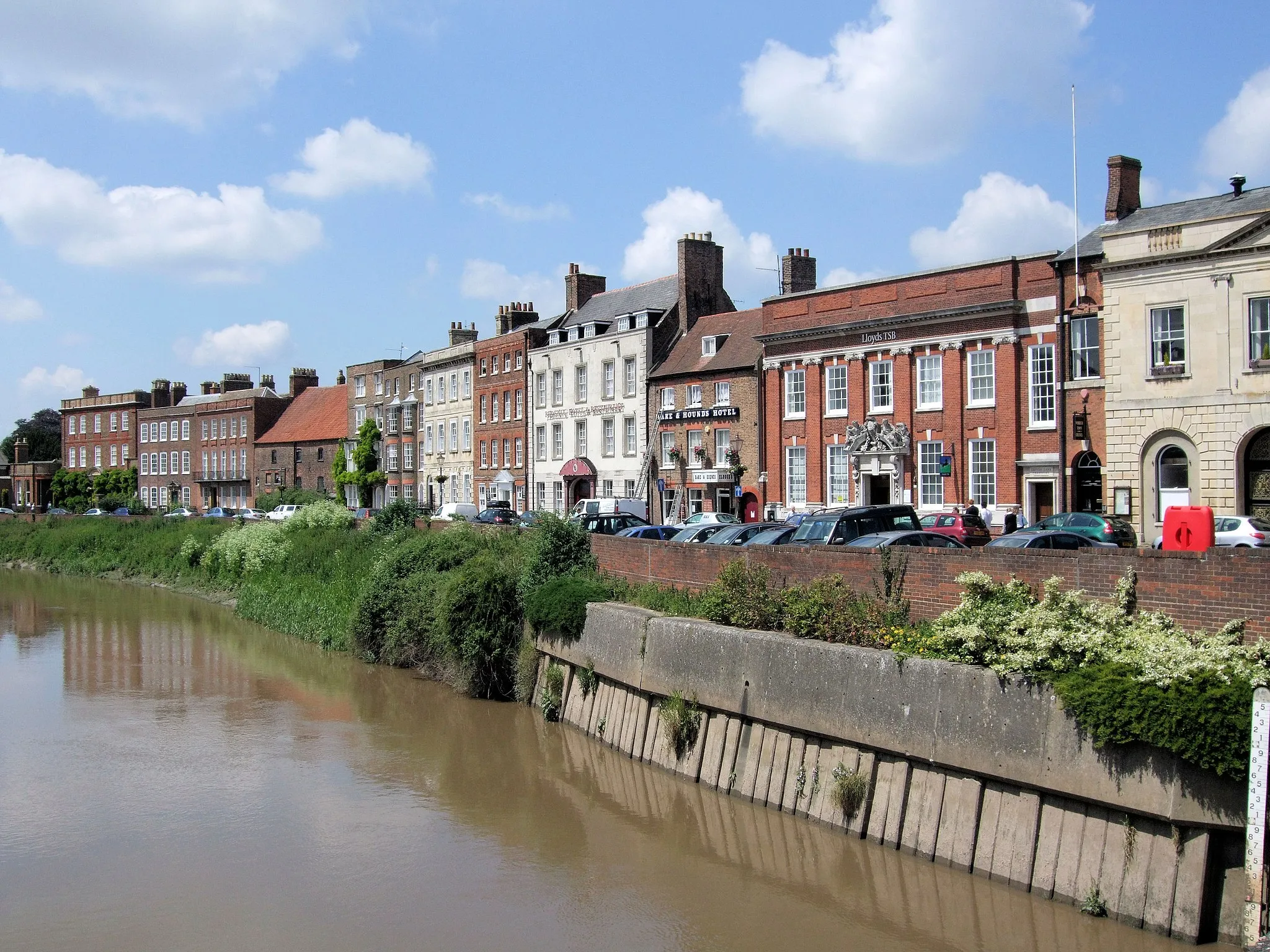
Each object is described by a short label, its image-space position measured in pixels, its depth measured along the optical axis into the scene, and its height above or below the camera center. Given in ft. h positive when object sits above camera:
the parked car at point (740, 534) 88.33 -2.69
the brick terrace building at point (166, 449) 301.84 +13.41
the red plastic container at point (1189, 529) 48.49 -1.36
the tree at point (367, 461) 242.99 +8.17
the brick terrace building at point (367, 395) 247.50 +22.54
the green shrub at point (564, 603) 71.41 -6.47
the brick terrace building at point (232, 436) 282.56 +15.81
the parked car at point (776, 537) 82.79 -2.74
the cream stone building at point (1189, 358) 102.94 +12.53
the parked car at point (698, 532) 96.17 -2.83
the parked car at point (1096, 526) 86.12 -2.39
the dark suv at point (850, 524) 77.46 -1.76
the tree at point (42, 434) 434.30 +25.07
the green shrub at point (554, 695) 73.82 -12.33
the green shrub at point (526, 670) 78.69 -11.47
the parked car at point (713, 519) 123.44 -2.19
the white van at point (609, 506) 144.15 -0.93
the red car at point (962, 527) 100.73 -2.71
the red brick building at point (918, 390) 123.24 +12.18
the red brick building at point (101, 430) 318.45 +19.98
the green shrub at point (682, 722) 58.90 -11.22
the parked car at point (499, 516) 141.08 -2.16
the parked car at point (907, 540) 65.36 -2.39
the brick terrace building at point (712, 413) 153.99 +11.62
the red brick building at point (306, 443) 261.24 +12.91
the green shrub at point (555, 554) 80.08 -3.80
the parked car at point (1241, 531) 88.48 -2.70
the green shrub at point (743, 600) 57.57 -5.13
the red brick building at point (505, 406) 200.64 +16.44
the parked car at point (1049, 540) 69.46 -2.61
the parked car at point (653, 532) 98.73 -2.84
